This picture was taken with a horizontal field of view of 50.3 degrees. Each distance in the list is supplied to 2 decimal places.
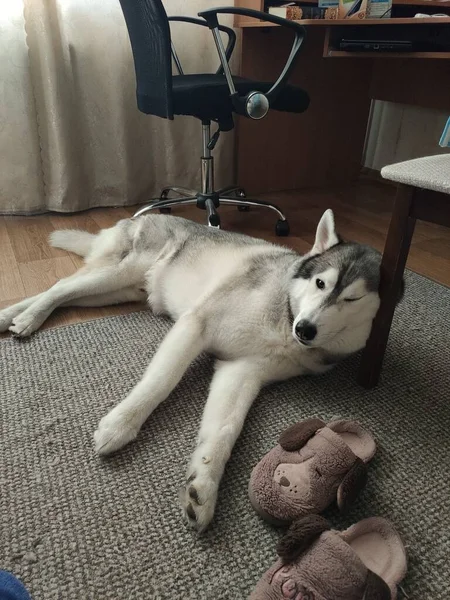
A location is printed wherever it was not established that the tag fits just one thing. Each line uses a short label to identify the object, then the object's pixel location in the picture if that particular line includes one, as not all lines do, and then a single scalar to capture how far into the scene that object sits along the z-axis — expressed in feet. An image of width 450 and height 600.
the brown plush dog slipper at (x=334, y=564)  2.75
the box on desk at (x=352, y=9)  9.11
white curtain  8.70
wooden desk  10.77
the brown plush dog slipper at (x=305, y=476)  3.44
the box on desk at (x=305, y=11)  9.10
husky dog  4.07
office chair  7.02
